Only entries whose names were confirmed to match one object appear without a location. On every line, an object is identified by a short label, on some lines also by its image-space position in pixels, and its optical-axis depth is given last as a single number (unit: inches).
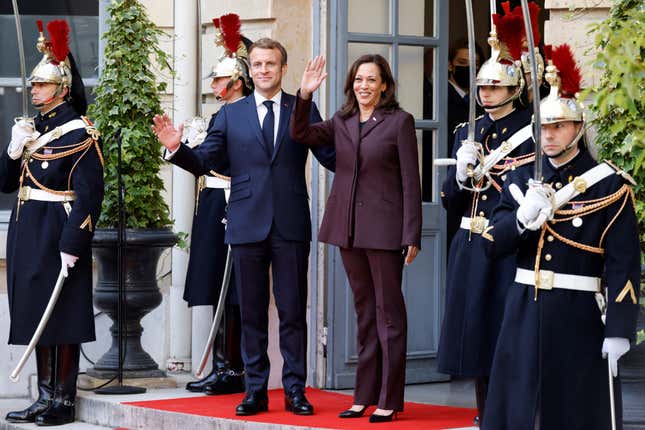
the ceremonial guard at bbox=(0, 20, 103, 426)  559.9
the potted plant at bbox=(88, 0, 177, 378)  607.5
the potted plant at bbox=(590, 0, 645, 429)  442.7
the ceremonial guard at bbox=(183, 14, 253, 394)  585.2
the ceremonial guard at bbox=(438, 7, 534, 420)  460.7
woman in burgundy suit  502.6
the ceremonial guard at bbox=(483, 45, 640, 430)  384.4
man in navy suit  519.5
